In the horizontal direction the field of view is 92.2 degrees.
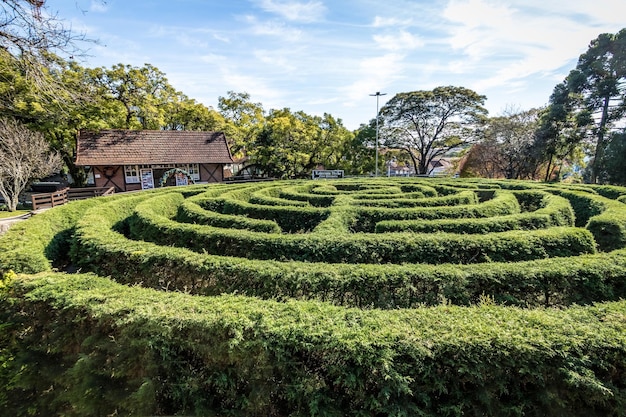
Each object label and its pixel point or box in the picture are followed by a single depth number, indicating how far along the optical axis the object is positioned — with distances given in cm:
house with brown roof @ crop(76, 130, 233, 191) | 2461
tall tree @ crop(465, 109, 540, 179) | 2947
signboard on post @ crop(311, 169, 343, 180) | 2958
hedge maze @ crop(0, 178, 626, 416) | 304
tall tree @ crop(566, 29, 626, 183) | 2314
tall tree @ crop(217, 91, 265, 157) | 3516
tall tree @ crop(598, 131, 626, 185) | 2080
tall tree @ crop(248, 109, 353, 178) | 3166
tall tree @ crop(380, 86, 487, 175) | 3247
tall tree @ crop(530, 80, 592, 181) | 2544
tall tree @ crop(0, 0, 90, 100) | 647
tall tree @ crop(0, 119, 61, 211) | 1794
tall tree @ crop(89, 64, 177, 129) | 2623
